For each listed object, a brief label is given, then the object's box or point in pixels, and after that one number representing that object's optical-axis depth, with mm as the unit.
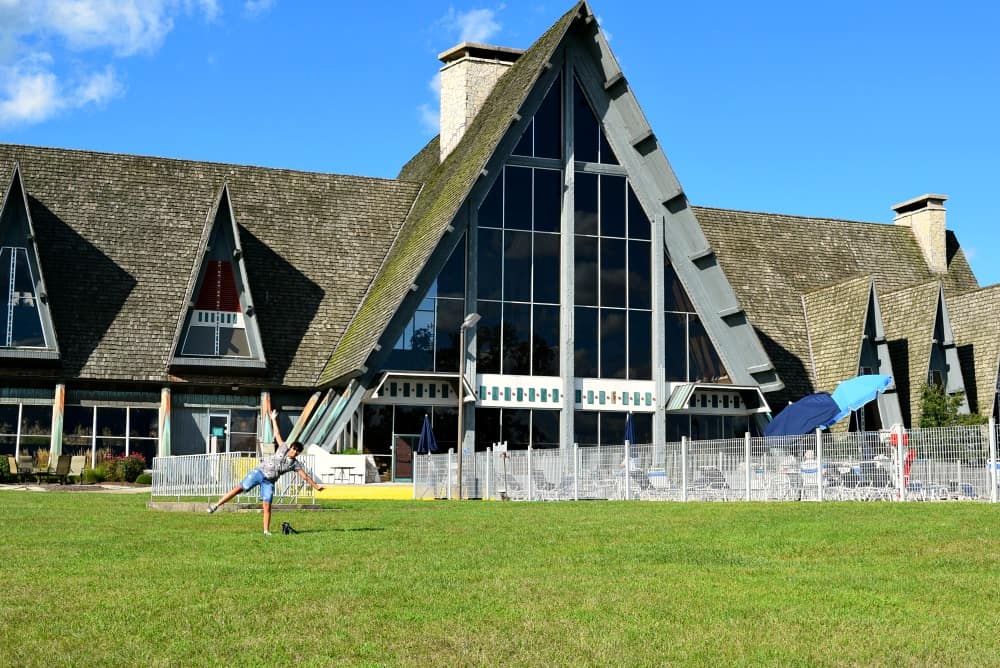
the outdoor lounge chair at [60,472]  38406
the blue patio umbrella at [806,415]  35688
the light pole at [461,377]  34031
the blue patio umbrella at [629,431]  41188
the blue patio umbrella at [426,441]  39469
